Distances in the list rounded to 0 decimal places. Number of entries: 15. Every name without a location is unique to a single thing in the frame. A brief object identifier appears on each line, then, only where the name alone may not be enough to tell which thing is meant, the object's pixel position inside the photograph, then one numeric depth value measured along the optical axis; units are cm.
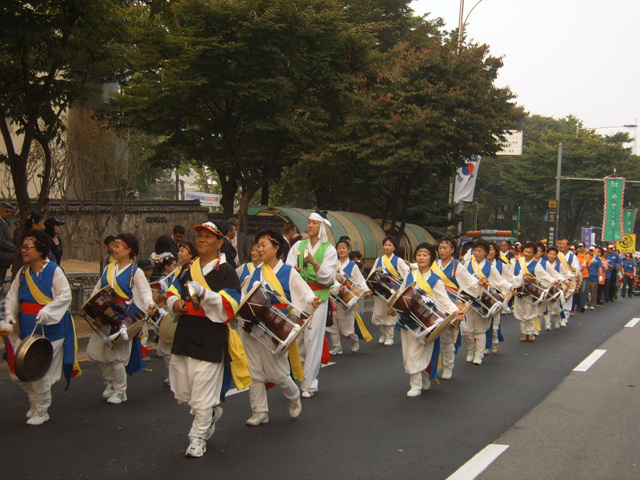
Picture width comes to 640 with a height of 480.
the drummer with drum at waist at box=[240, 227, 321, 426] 621
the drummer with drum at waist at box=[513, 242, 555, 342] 1275
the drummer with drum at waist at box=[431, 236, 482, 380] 871
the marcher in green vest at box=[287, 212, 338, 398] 754
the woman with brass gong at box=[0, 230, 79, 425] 637
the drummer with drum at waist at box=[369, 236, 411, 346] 1121
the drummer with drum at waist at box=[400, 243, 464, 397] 779
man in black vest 539
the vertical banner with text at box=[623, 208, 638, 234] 4597
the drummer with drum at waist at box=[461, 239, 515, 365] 1020
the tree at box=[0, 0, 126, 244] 805
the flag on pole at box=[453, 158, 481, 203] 2973
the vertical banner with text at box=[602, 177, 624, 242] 3825
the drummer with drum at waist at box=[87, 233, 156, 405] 705
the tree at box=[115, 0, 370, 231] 1336
